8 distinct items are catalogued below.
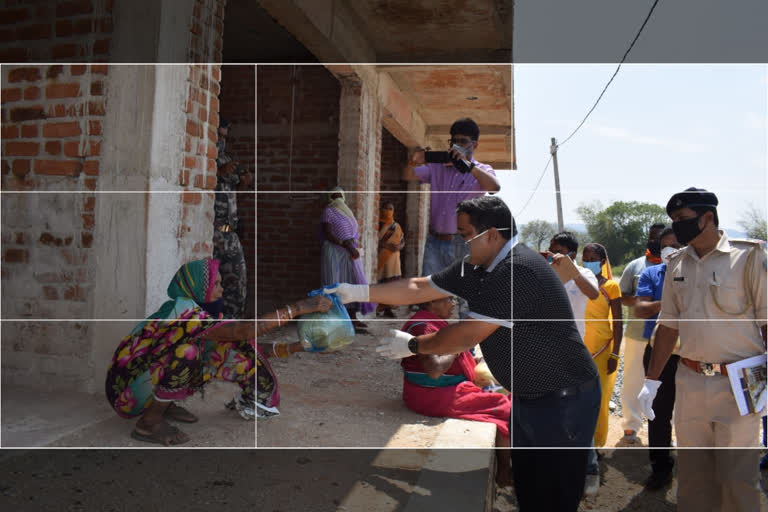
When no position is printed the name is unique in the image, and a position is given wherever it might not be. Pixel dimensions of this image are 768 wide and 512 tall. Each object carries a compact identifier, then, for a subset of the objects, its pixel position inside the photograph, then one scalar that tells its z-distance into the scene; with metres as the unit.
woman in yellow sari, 3.74
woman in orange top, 8.71
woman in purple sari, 5.95
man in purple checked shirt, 4.18
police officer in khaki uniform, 2.56
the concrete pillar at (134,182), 3.20
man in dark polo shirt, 2.20
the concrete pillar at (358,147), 6.77
